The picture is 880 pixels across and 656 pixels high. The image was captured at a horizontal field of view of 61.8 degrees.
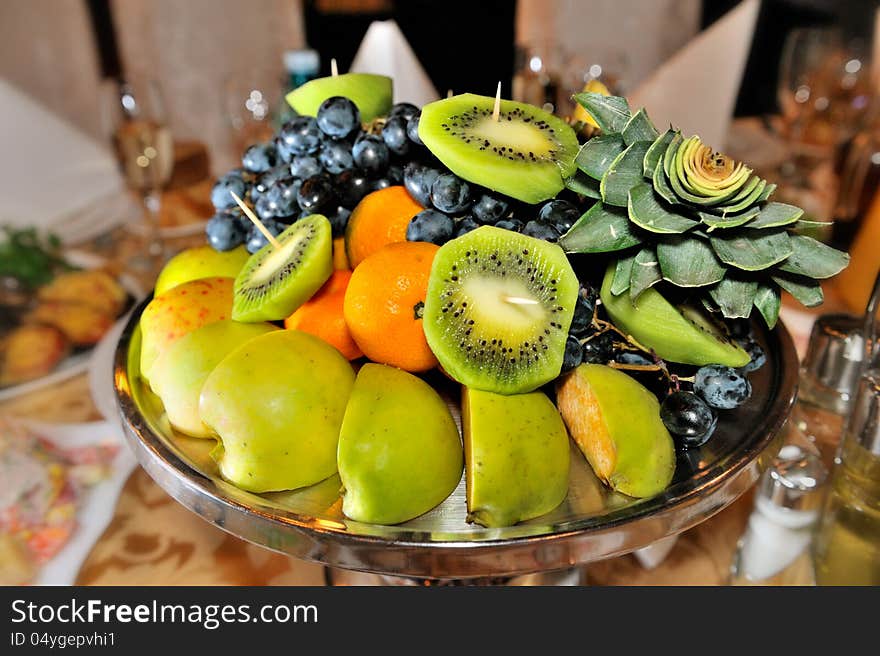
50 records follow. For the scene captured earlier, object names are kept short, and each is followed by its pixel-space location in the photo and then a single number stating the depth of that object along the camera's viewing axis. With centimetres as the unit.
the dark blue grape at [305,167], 62
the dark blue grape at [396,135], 59
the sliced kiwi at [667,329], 51
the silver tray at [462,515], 43
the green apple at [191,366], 53
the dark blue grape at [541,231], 52
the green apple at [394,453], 45
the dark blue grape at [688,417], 49
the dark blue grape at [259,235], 63
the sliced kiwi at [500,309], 49
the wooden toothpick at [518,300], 50
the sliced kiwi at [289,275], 53
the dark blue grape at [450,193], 54
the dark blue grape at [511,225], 54
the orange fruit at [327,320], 56
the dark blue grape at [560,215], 52
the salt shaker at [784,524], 65
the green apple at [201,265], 65
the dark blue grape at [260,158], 67
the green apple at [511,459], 45
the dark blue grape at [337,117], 60
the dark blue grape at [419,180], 55
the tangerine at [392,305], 50
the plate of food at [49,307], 94
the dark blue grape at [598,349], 53
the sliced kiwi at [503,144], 52
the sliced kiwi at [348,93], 66
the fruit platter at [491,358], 46
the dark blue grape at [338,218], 61
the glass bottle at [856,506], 63
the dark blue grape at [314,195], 58
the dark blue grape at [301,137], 62
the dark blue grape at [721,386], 51
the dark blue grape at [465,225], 55
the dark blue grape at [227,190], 66
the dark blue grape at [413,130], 58
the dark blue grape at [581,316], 51
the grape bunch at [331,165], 59
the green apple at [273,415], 47
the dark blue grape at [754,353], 56
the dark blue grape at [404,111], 61
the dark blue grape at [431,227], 55
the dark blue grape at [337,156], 61
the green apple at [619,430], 47
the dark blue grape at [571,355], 50
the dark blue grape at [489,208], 55
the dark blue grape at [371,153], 60
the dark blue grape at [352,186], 61
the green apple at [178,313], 58
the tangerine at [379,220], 58
